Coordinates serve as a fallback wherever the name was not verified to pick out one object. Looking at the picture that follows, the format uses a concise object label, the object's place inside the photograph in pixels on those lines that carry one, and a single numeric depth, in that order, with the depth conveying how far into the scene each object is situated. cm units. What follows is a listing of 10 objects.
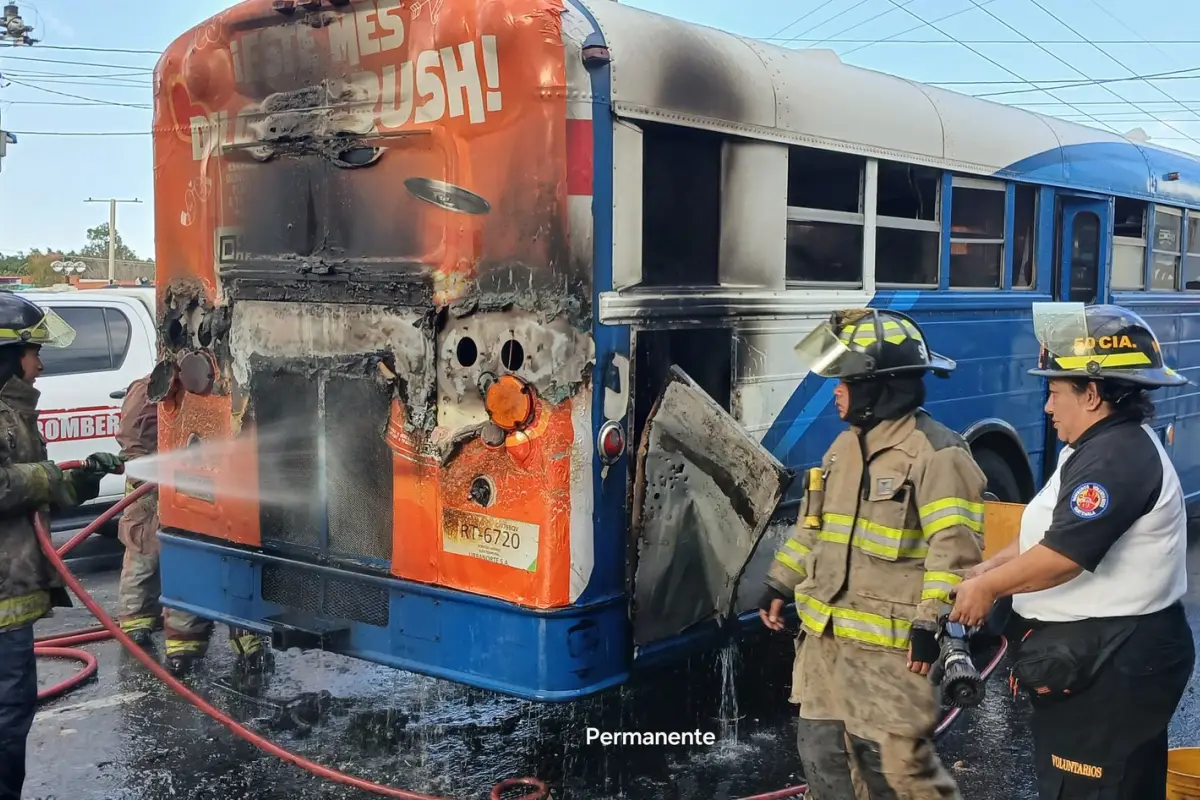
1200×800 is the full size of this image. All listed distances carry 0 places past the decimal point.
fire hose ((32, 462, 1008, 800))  439
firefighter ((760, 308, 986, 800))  335
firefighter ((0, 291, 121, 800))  398
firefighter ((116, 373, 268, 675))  638
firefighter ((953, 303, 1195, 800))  294
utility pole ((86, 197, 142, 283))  4455
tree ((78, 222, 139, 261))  6681
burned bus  418
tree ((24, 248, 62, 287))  3524
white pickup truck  839
